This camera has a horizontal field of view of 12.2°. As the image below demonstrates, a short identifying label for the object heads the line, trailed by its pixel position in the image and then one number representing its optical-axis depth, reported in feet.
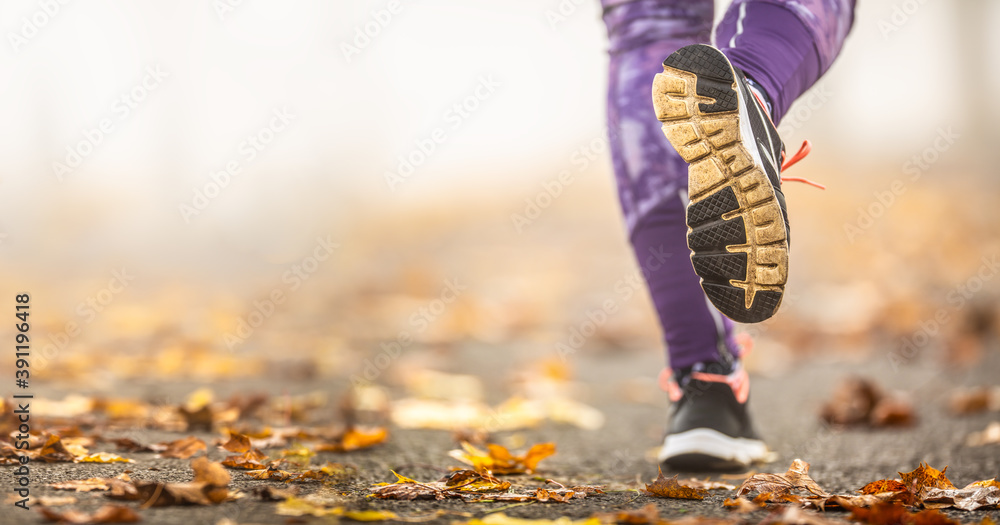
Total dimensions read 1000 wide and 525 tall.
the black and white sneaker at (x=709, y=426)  14.55
